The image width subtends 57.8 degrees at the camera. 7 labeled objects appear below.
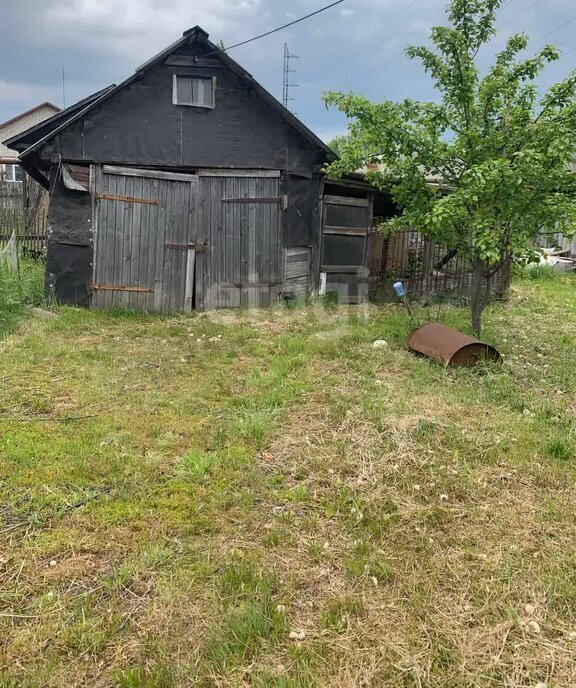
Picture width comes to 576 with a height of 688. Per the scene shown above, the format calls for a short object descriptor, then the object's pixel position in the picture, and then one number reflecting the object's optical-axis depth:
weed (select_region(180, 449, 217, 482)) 3.18
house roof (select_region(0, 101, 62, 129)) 31.54
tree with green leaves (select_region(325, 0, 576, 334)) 5.17
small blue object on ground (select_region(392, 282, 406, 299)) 6.04
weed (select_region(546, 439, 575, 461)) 3.45
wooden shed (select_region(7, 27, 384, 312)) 7.65
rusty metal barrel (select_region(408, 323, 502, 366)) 5.07
